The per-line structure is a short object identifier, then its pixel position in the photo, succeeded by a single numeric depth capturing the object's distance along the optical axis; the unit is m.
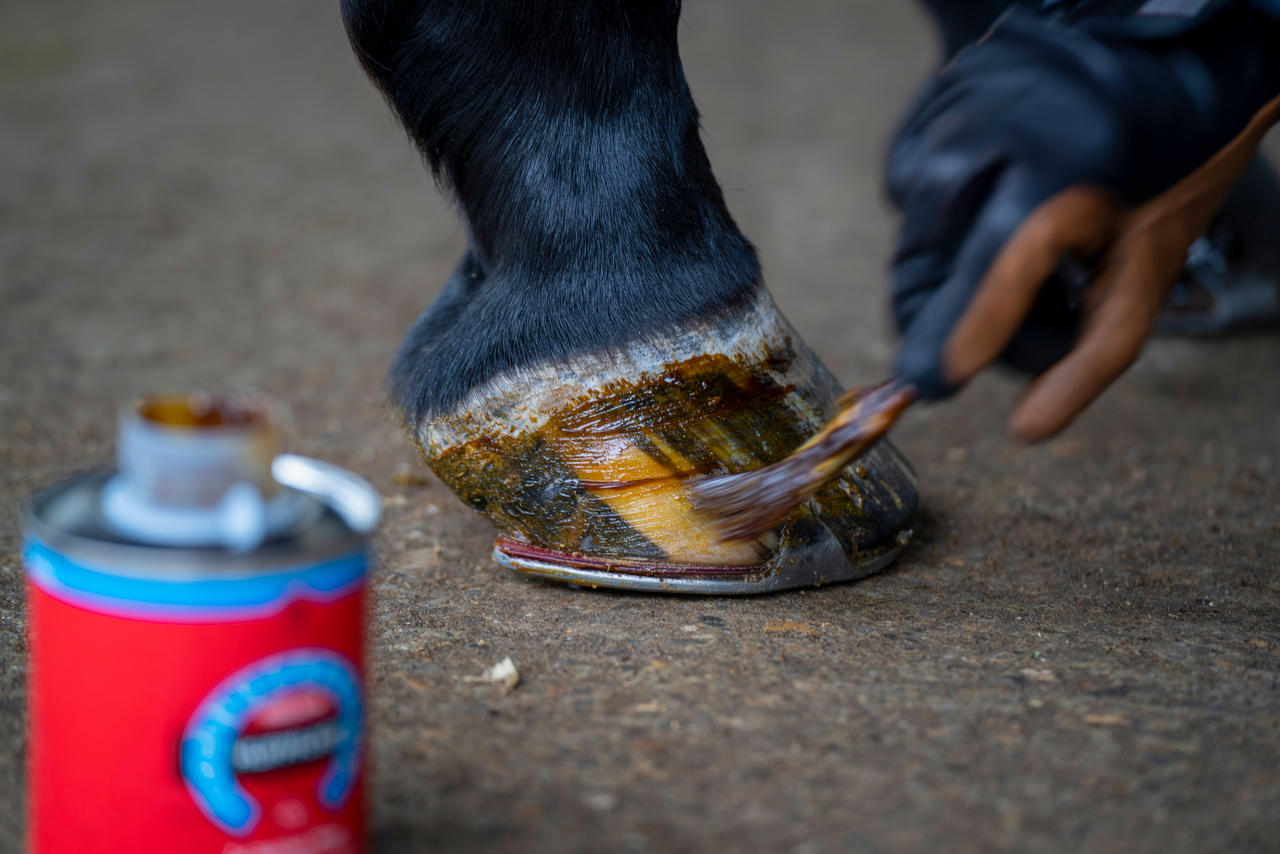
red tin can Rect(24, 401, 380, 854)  0.93
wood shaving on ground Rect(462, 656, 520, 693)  1.04
